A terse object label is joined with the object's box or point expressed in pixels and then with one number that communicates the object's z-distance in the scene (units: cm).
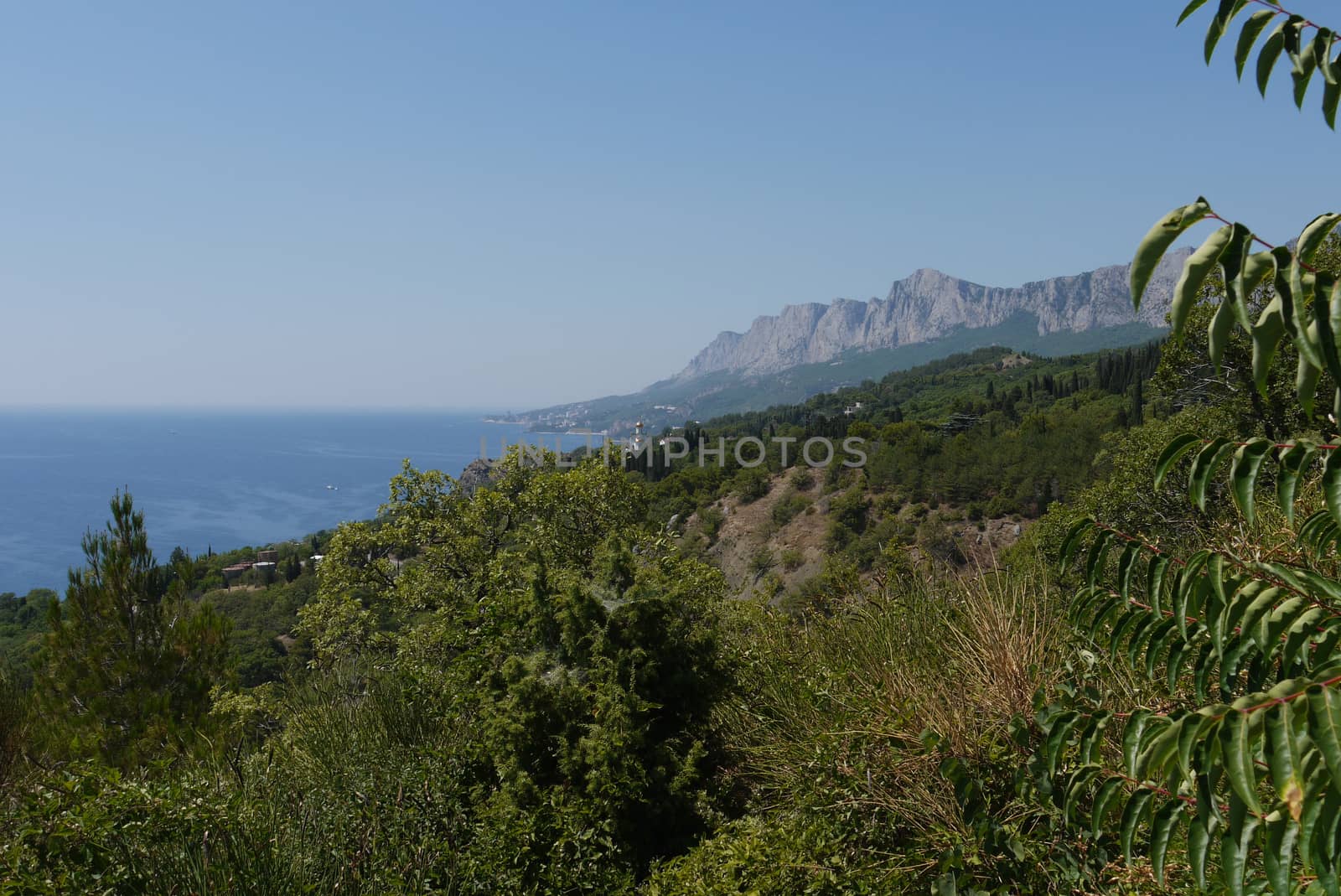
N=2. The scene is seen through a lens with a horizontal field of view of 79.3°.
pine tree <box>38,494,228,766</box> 997
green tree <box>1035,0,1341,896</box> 129
